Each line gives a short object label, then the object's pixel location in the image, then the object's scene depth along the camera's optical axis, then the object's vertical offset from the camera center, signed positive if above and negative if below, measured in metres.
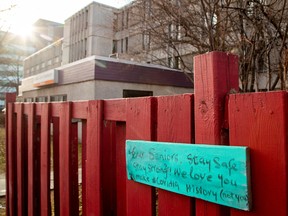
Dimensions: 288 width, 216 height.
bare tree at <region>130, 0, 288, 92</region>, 3.90 +1.48
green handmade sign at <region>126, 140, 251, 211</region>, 0.98 -0.23
